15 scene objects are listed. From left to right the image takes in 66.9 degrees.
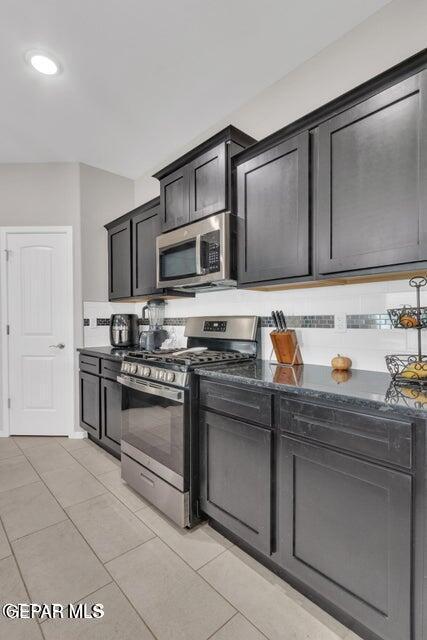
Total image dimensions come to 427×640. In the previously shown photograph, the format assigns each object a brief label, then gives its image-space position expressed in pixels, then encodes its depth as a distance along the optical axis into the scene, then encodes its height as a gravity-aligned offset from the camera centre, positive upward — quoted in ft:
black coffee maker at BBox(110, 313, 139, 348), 10.89 -0.37
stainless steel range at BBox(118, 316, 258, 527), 6.14 -1.96
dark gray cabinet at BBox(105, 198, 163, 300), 9.66 +2.17
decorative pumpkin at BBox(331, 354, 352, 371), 5.83 -0.83
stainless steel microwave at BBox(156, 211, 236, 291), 6.86 +1.47
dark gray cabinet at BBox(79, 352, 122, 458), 8.84 -2.44
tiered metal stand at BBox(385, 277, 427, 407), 4.09 -0.70
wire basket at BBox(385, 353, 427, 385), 4.50 -0.75
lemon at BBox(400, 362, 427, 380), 4.48 -0.77
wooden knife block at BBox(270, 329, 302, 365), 6.61 -0.58
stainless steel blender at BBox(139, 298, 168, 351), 9.87 -0.26
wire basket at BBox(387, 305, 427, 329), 4.67 +0.00
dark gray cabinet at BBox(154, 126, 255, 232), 6.92 +3.24
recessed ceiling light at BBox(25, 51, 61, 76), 6.66 +5.43
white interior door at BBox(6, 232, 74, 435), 11.12 -0.58
